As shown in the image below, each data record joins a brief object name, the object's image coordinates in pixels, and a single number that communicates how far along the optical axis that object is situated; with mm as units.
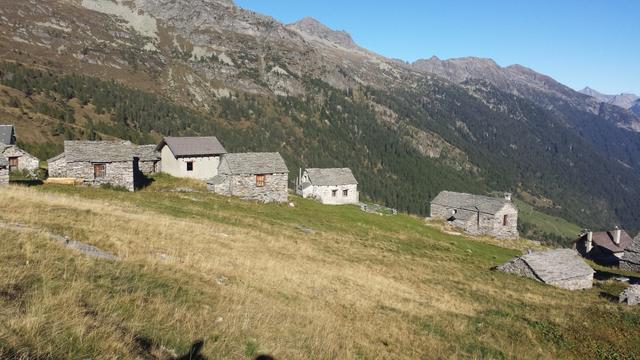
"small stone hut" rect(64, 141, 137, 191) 52969
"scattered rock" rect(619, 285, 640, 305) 36531
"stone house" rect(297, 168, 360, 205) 88062
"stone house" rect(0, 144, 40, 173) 55562
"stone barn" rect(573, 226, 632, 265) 87875
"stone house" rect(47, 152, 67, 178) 52875
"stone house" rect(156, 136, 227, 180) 70562
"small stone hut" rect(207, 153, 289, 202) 67306
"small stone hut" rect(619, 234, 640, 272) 66875
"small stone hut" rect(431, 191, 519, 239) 84312
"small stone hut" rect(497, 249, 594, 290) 44719
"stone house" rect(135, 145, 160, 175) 70062
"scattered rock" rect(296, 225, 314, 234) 46859
